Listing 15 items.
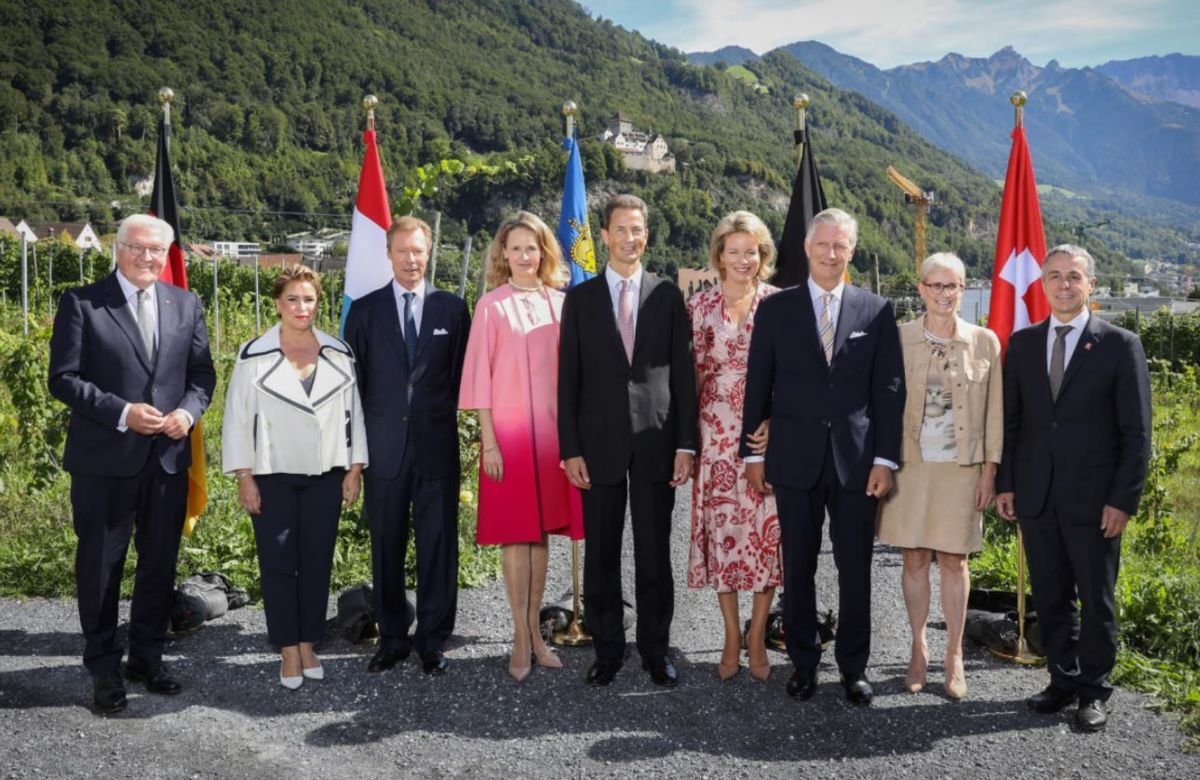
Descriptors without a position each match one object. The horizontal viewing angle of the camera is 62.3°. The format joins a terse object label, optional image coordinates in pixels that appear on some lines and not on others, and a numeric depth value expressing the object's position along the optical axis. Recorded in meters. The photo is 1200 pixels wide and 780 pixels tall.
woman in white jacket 4.13
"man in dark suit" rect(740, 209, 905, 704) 4.03
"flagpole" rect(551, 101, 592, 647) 4.93
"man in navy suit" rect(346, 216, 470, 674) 4.37
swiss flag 5.07
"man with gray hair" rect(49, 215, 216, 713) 4.04
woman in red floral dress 4.30
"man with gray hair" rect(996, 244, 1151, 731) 3.80
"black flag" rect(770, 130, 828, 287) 5.33
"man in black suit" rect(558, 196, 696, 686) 4.20
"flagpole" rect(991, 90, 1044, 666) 4.54
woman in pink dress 4.32
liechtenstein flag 5.60
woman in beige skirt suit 4.10
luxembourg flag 5.72
